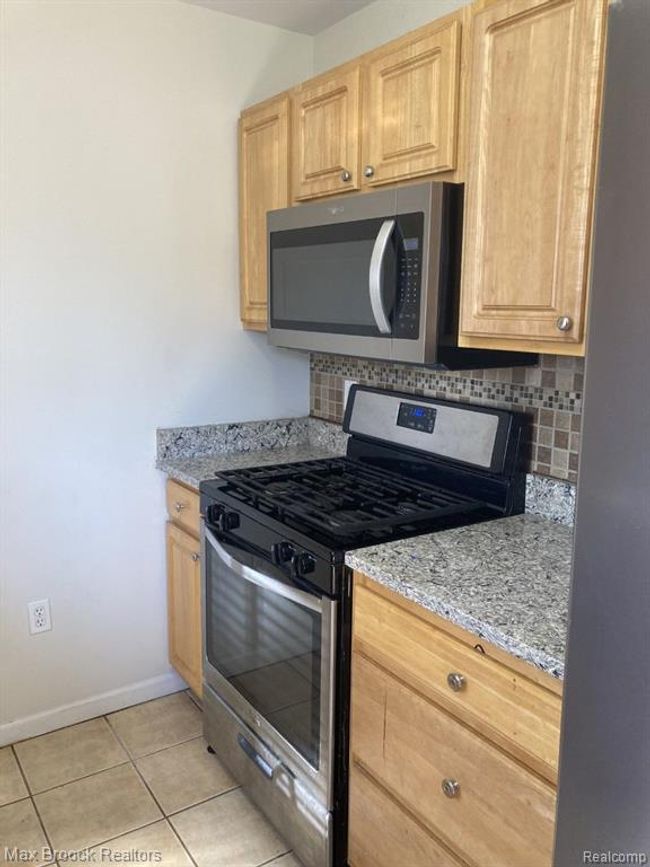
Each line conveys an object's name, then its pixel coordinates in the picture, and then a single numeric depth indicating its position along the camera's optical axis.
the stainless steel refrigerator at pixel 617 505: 0.69
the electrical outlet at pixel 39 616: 2.35
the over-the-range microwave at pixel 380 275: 1.68
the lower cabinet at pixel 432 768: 1.23
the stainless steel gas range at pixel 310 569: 1.67
